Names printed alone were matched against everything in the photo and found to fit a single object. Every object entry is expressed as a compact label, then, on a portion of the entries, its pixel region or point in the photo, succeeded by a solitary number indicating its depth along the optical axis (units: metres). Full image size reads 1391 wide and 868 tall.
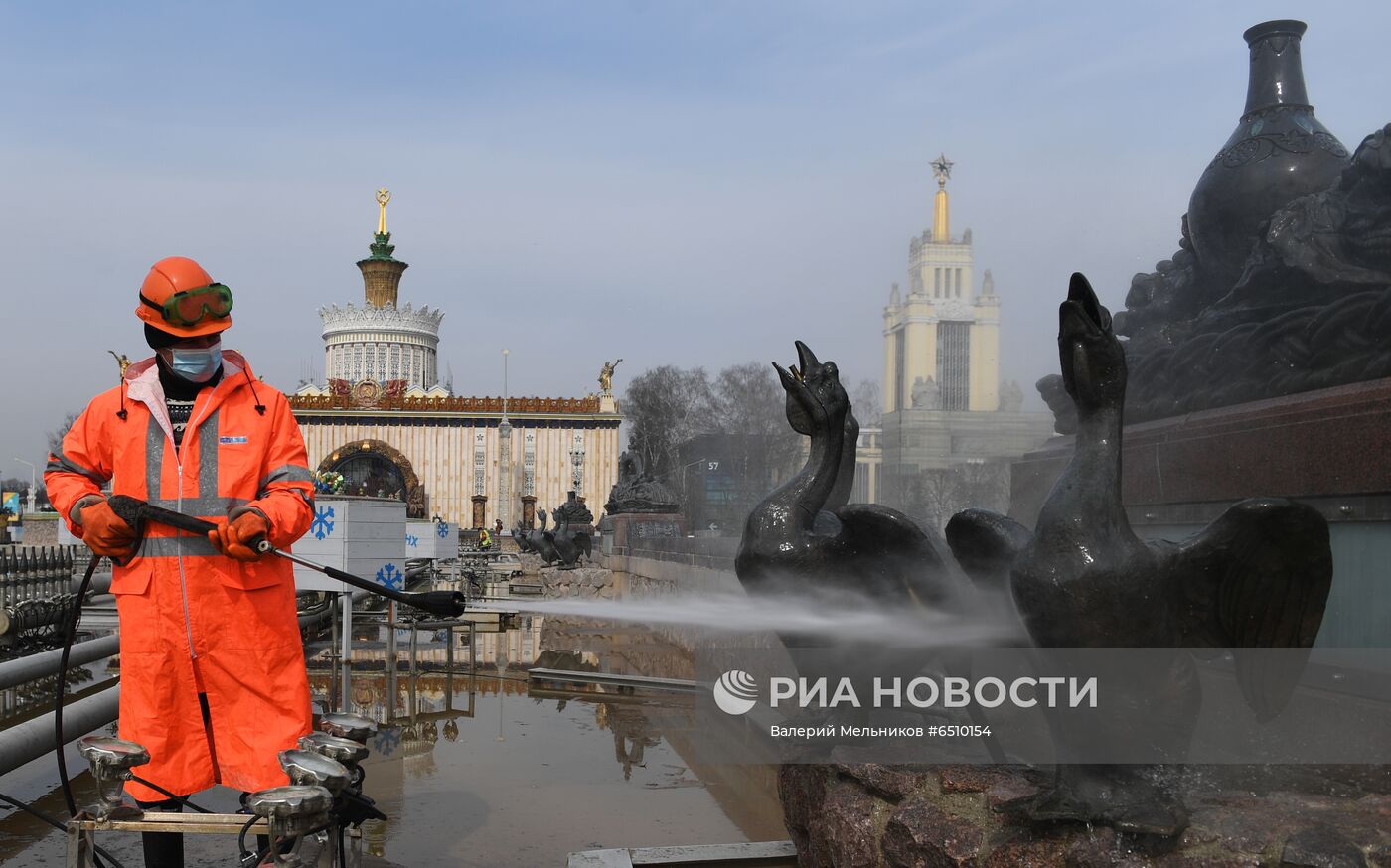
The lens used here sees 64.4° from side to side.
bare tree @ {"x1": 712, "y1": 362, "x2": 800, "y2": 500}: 37.78
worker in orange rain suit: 3.17
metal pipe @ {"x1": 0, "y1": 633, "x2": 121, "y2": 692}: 6.39
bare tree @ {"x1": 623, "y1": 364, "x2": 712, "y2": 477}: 54.78
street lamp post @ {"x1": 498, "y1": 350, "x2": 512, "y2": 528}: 56.28
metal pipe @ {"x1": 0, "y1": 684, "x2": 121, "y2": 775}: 5.16
